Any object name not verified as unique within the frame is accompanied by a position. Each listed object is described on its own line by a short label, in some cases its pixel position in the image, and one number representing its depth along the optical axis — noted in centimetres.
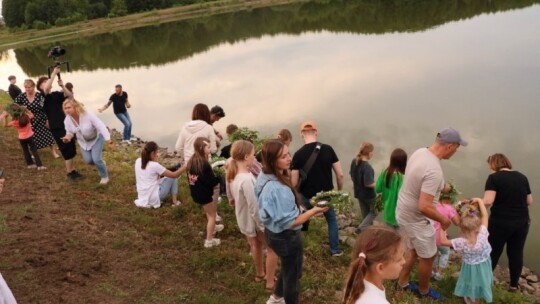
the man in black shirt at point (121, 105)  1302
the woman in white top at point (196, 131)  714
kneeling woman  760
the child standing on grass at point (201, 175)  623
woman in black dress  998
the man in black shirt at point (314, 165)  592
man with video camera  888
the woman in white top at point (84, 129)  807
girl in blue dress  532
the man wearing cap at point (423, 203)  477
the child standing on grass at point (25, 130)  936
